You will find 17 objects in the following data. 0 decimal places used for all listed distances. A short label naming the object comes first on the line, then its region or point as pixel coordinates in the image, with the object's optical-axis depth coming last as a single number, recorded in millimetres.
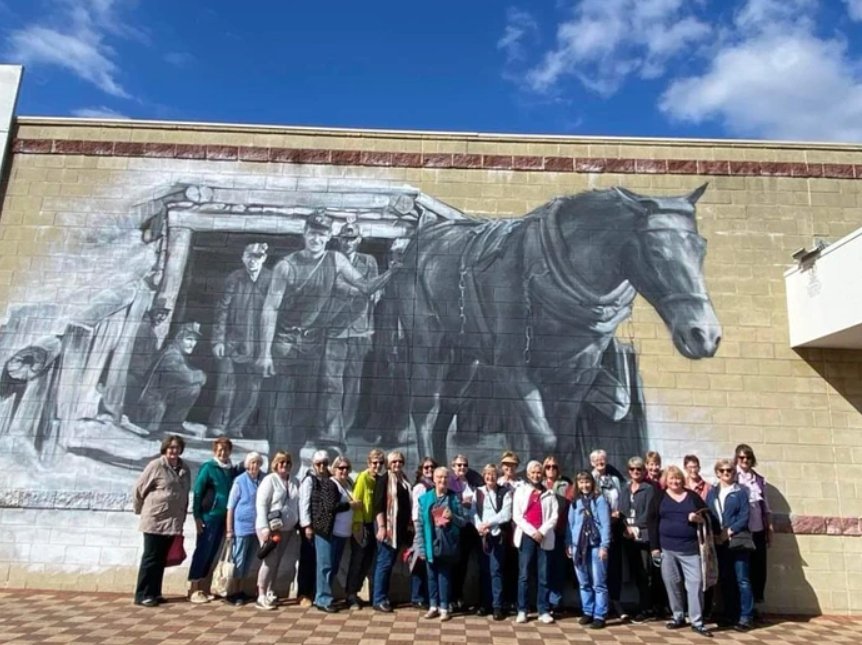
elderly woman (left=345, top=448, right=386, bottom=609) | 6480
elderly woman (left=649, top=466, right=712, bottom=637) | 5977
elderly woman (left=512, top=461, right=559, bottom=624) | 6074
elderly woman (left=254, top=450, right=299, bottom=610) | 6309
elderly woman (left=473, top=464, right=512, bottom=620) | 6160
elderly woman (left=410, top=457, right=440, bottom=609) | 6355
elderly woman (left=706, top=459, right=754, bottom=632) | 6246
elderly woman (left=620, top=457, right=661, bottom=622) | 6254
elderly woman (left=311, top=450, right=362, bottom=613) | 6305
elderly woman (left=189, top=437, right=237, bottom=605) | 6562
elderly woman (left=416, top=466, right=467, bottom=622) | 6074
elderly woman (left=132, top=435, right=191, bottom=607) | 6324
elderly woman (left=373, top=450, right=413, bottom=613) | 6371
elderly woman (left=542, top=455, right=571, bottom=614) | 6234
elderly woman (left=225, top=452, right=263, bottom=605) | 6453
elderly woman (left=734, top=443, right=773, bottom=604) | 6664
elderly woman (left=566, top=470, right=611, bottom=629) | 6062
